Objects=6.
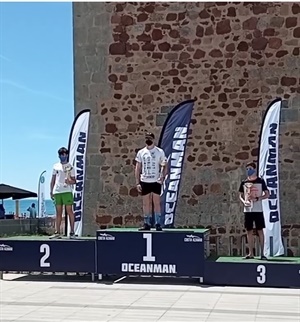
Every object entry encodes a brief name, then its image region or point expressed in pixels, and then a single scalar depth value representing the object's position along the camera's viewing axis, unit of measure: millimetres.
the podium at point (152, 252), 8297
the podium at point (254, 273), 7988
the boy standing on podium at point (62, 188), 9312
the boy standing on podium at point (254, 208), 8594
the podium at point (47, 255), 8680
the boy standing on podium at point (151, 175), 8906
